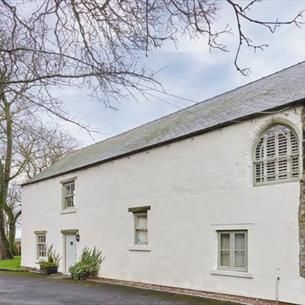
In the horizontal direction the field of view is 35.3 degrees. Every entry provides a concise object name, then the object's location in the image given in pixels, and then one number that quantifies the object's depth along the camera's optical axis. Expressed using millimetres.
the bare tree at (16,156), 7391
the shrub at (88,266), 18984
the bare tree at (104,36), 5531
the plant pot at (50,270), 22031
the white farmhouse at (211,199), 11844
